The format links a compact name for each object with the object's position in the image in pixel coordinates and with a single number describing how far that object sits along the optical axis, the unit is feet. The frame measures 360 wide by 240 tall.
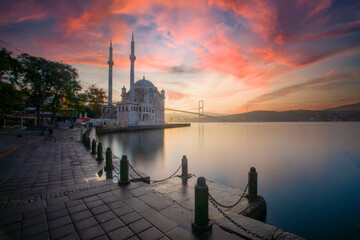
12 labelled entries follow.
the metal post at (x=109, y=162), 22.18
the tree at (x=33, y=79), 87.97
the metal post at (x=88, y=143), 41.68
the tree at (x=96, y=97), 201.16
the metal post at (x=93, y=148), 35.20
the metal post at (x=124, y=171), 17.53
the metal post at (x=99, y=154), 29.78
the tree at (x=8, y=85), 60.22
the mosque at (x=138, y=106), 190.49
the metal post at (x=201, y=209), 9.98
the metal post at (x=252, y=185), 18.69
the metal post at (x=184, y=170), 24.66
